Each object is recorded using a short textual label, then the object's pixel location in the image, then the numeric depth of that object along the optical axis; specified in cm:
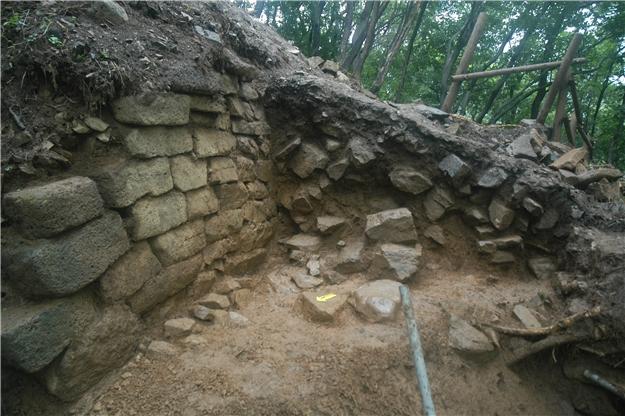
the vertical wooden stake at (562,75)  468
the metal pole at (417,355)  158
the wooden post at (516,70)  487
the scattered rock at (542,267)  336
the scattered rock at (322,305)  291
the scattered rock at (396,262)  335
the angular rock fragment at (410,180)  371
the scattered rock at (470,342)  272
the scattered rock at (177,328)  252
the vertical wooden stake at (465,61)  561
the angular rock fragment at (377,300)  288
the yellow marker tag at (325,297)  307
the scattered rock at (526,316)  288
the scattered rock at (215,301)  287
